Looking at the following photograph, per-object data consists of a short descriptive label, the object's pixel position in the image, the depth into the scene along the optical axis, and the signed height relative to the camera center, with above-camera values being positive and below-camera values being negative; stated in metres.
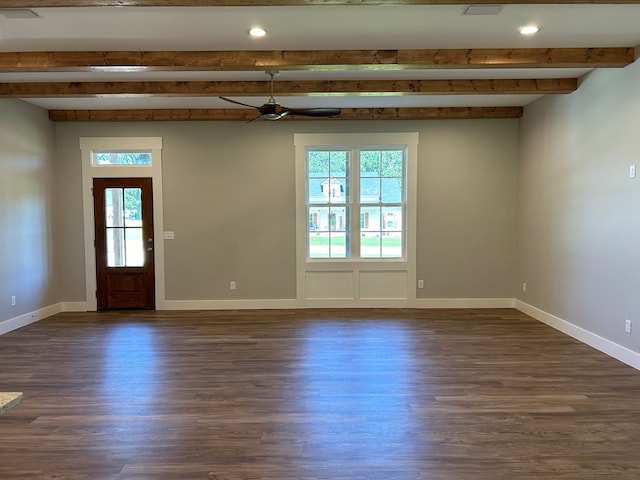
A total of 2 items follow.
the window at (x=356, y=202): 6.34 +0.36
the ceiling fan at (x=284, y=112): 4.11 +1.16
